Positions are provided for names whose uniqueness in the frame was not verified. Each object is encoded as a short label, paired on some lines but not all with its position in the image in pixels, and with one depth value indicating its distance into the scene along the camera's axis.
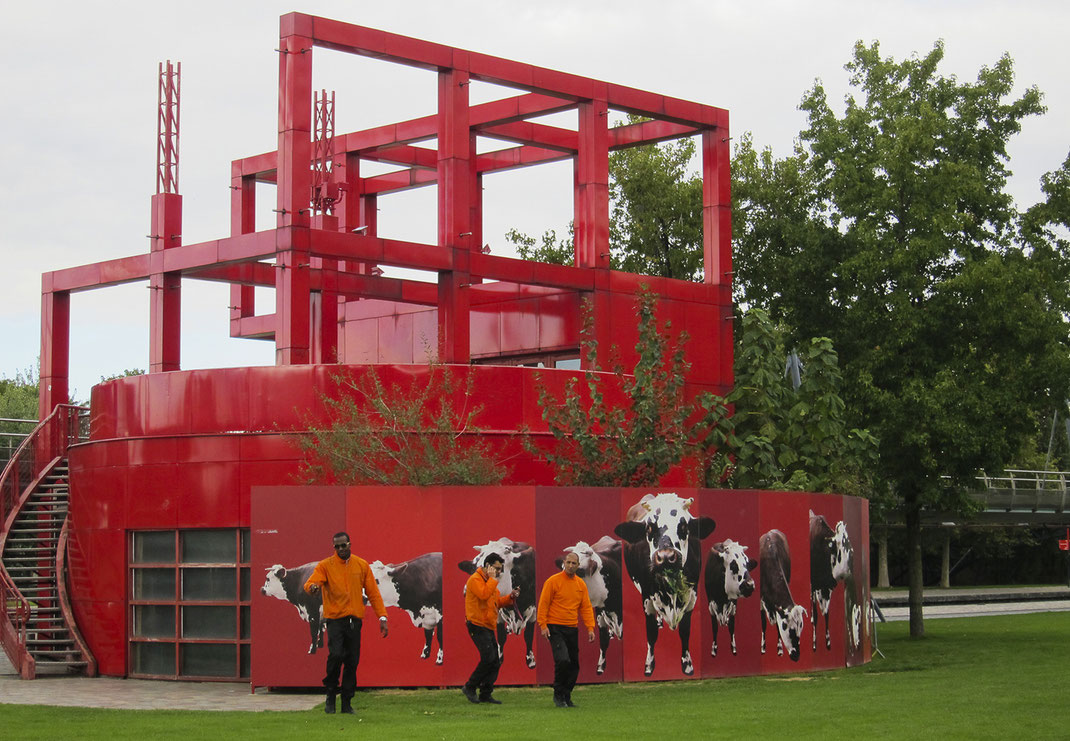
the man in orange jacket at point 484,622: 17.09
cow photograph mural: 19.30
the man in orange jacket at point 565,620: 16.73
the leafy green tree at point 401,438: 20.30
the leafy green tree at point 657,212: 42.75
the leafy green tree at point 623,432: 22.03
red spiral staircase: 22.83
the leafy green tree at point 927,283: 31.33
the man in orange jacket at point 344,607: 16.09
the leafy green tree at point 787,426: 27.67
